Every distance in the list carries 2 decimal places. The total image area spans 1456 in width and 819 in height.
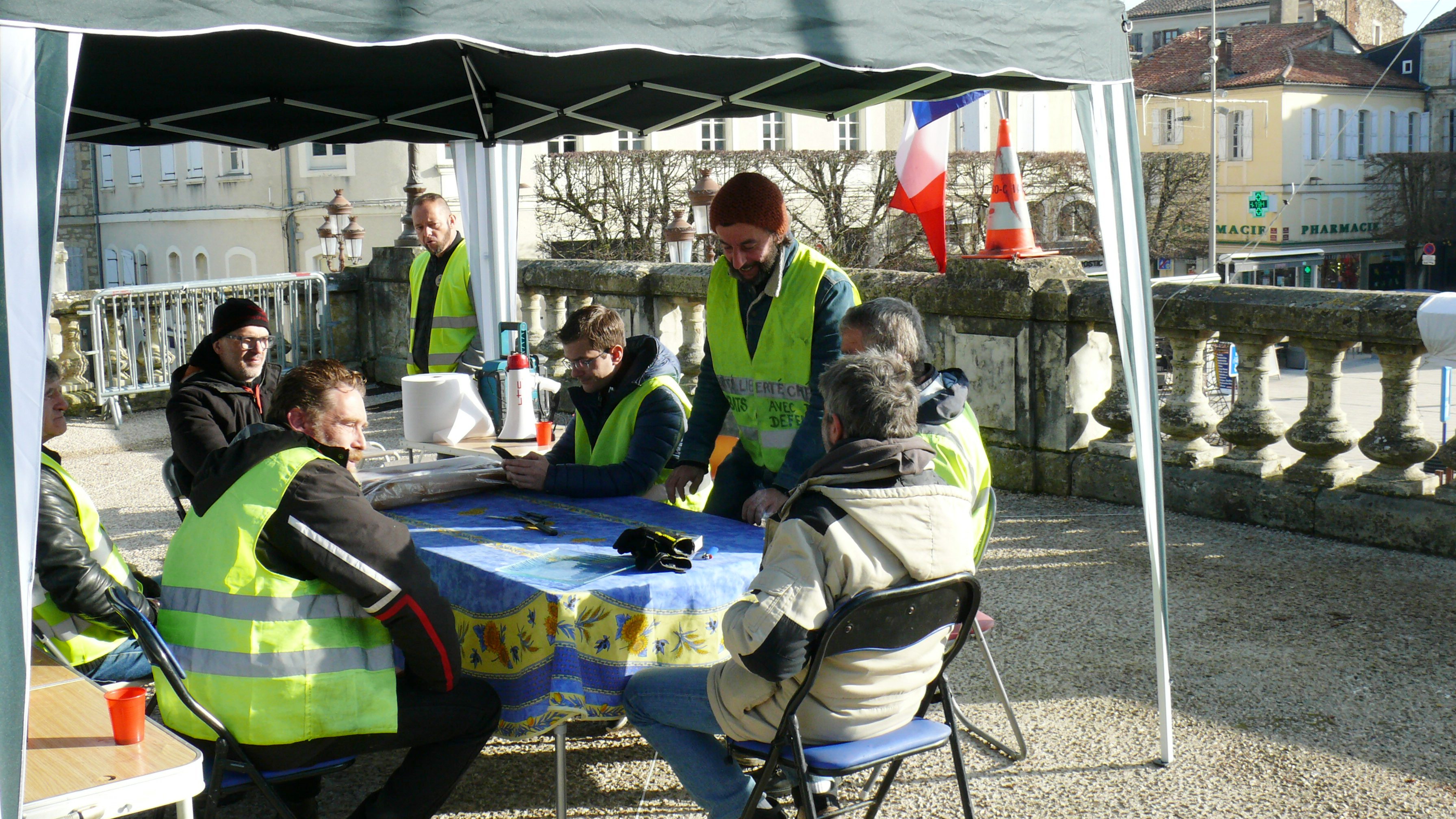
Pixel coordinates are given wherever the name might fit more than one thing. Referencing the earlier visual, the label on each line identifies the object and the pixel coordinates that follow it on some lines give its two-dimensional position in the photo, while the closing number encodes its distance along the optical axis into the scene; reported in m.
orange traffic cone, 7.38
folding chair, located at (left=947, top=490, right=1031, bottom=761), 3.94
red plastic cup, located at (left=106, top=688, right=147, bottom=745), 2.58
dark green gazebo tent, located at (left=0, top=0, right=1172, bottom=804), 2.43
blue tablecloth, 3.10
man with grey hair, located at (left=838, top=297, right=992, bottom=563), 3.58
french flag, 6.89
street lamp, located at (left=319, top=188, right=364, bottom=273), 22.25
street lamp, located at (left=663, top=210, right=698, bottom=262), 15.62
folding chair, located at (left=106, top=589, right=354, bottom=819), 2.77
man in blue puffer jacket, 4.28
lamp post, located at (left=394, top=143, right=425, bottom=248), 12.53
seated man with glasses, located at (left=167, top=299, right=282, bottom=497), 4.66
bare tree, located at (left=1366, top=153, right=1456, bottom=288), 50.88
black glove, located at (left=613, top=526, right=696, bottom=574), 3.26
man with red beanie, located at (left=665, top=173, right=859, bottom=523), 4.12
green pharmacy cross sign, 44.69
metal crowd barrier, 11.20
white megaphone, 5.33
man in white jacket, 2.71
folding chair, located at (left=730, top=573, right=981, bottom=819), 2.72
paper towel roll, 5.18
